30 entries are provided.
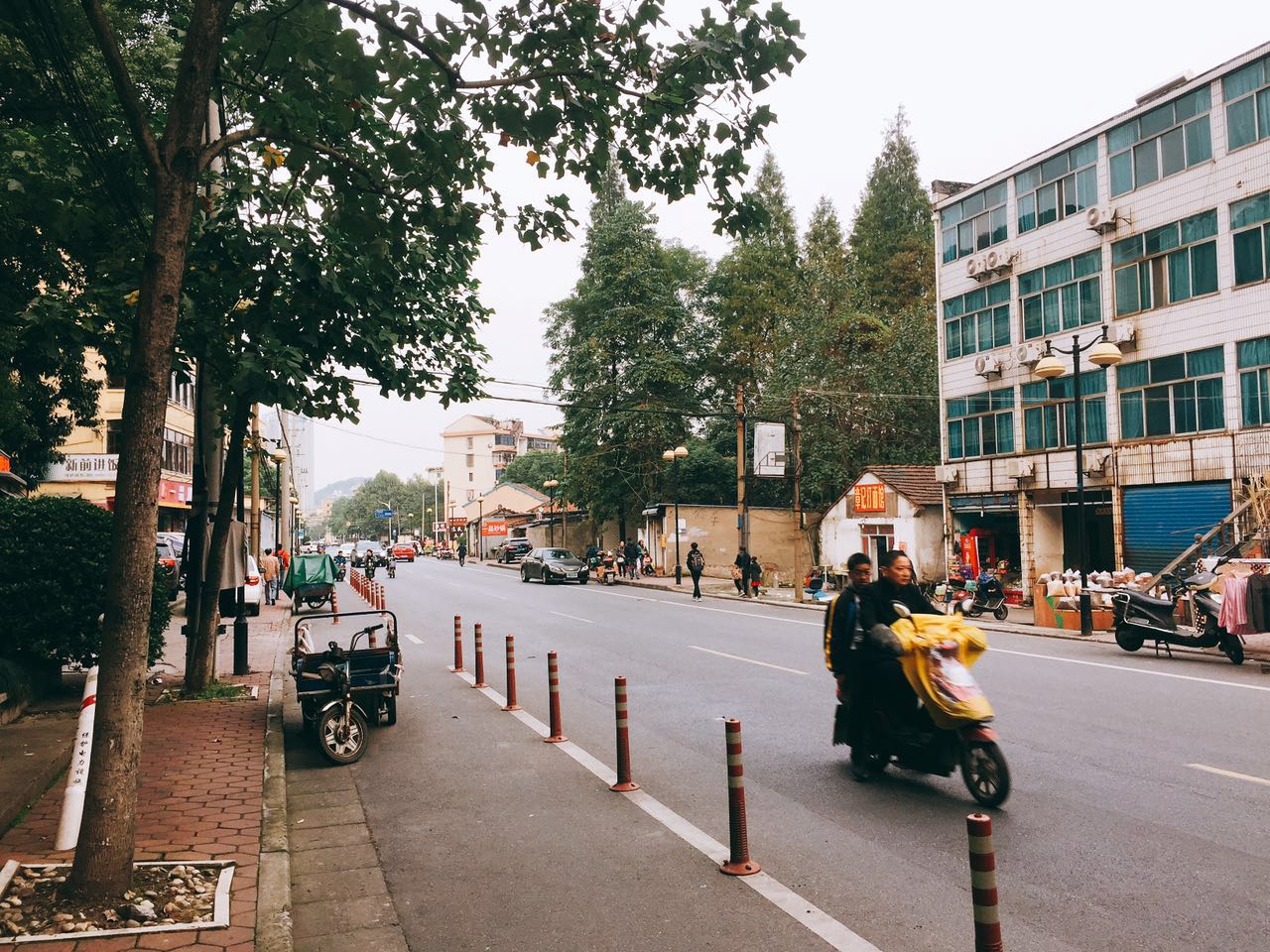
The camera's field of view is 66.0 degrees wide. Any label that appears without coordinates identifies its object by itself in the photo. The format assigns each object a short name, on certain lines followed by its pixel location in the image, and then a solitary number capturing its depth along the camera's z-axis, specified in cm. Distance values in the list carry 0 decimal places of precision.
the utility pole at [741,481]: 3306
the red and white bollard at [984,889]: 316
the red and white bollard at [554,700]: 907
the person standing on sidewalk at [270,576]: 3003
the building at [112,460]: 3291
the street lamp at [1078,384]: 1755
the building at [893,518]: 3378
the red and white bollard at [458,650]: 1422
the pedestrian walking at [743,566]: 3234
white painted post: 569
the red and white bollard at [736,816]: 540
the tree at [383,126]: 494
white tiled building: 2178
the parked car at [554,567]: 4138
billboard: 3484
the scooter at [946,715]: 671
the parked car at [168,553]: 2736
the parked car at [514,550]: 6638
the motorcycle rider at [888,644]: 722
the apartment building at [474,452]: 13962
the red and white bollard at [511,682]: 1082
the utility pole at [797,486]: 2997
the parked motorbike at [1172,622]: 1420
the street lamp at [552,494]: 5347
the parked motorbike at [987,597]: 2312
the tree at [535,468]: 7763
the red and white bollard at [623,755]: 718
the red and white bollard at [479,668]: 1266
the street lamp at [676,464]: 3800
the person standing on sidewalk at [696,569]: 3139
